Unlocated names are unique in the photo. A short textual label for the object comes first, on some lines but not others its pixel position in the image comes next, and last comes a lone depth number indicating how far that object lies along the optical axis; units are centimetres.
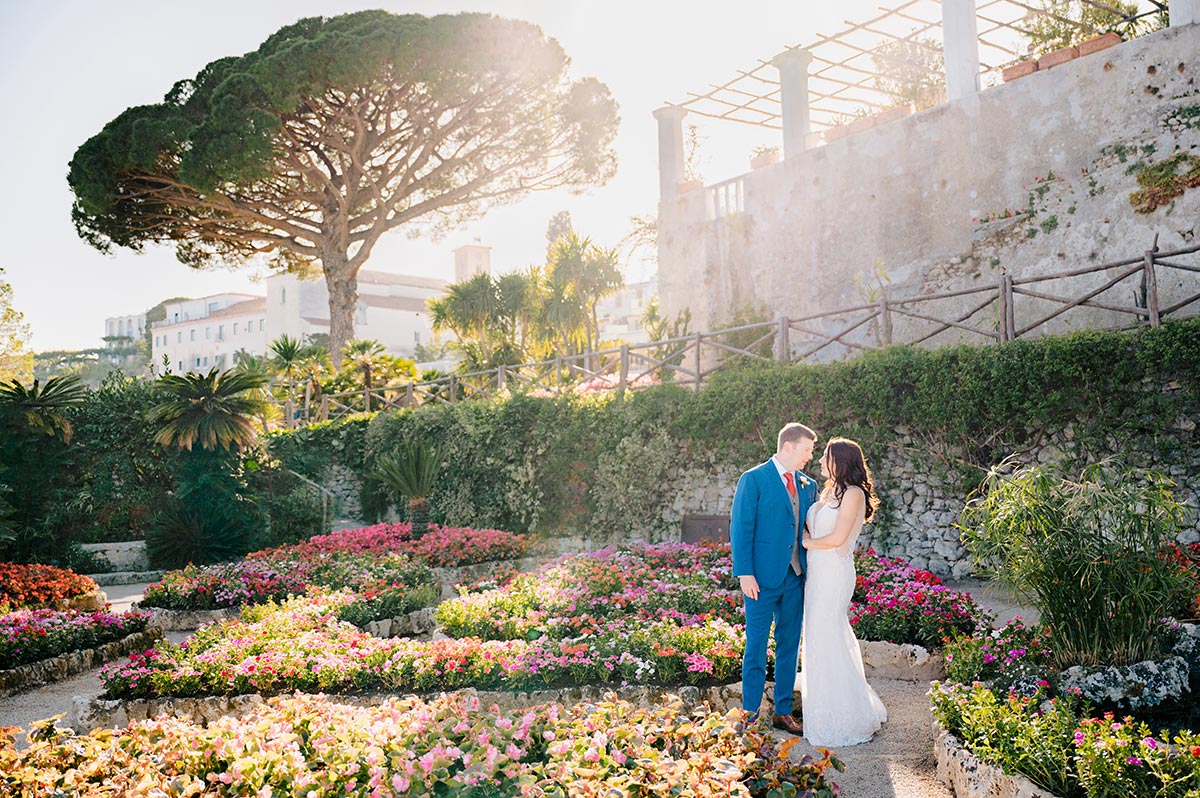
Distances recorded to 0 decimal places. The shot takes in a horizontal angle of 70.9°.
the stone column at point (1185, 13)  1137
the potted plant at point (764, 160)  1692
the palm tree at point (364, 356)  2300
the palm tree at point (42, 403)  1537
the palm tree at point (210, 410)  1580
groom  516
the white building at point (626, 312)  5191
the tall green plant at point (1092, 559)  464
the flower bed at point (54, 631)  816
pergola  1352
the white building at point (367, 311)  4950
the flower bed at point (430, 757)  362
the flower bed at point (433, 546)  1230
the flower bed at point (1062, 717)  340
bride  512
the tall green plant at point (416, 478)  1398
